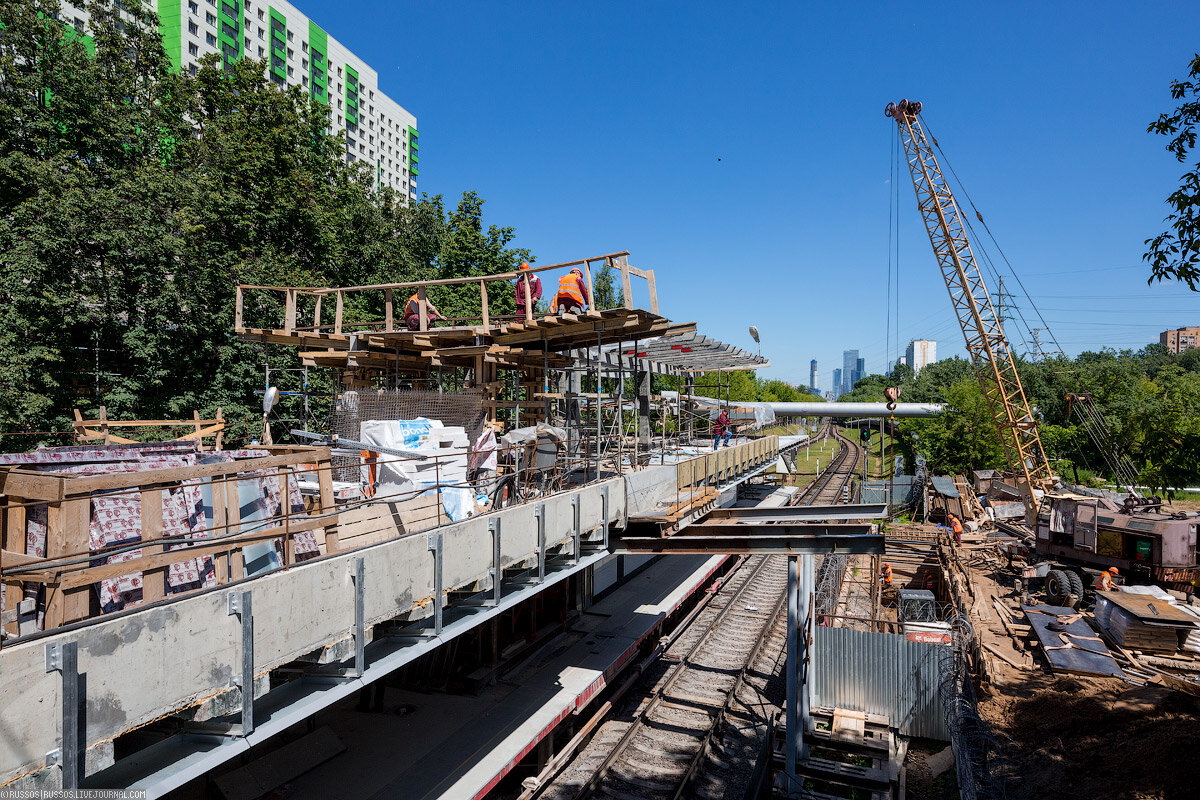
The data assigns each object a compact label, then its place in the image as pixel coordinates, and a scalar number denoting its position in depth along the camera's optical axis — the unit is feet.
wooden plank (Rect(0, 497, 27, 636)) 15.52
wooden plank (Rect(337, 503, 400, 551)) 24.14
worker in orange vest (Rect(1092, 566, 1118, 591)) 59.00
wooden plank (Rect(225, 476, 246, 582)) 20.18
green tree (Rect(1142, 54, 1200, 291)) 24.84
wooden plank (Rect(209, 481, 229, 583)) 20.33
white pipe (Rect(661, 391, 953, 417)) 167.02
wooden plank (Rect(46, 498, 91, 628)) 14.40
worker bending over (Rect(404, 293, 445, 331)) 41.60
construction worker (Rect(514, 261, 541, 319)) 39.50
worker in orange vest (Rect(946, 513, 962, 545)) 87.35
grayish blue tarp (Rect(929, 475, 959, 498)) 103.48
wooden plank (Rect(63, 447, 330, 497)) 14.90
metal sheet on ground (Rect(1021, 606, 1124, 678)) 45.19
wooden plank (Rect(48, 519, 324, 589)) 14.35
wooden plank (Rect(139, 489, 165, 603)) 16.47
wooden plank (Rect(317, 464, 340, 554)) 21.35
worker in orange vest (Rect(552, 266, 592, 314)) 37.25
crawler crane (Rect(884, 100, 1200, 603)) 59.93
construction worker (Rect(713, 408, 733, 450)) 71.69
